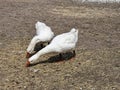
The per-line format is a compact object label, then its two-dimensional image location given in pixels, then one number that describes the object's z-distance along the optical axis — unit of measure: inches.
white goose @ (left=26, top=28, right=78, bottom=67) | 219.5
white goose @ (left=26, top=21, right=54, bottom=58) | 232.8
